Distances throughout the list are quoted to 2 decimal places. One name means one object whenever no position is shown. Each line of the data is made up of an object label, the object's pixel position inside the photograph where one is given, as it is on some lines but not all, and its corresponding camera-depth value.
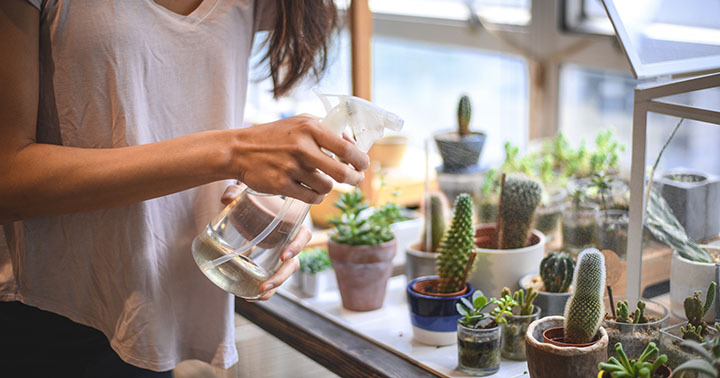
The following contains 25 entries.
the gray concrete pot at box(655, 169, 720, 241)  0.83
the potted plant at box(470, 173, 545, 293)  1.03
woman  0.67
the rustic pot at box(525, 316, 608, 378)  0.72
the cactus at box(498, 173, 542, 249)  1.06
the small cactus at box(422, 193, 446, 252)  1.18
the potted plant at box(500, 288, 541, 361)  0.90
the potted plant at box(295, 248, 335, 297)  1.22
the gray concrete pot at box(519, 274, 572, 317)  0.94
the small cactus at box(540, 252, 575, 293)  0.95
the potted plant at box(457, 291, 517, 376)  0.85
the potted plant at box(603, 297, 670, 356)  0.78
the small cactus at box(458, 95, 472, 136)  1.23
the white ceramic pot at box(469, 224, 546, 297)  1.03
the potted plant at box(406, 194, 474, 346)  0.95
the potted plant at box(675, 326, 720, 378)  0.57
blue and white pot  0.95
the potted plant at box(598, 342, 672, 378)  0.64
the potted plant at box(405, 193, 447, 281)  1.17
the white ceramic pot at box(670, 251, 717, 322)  0.82
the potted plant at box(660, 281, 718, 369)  0.74
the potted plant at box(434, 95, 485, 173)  1.24
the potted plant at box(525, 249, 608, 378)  0.72
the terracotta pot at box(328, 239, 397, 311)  1.10
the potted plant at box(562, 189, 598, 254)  1.11
